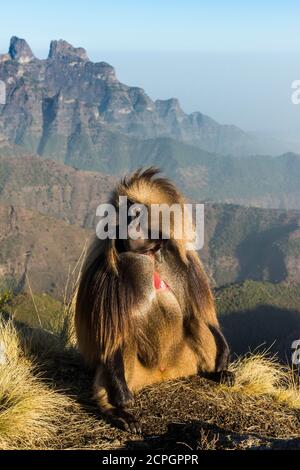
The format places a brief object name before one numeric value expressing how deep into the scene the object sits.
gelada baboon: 5.21
